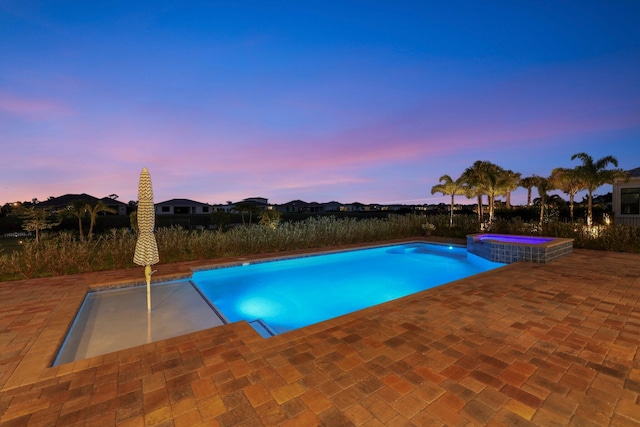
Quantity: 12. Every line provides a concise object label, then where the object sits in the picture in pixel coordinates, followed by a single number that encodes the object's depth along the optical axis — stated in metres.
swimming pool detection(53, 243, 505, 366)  3.30
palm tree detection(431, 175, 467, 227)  14.80
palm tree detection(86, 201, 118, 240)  10.20
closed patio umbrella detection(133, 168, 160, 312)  3.42
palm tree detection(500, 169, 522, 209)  13.47
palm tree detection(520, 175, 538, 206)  18.90
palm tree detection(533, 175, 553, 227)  15.08
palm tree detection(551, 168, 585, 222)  12.27
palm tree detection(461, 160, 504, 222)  13.20
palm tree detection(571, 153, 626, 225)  10.59
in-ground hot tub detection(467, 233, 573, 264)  6.06
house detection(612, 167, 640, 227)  13.01
